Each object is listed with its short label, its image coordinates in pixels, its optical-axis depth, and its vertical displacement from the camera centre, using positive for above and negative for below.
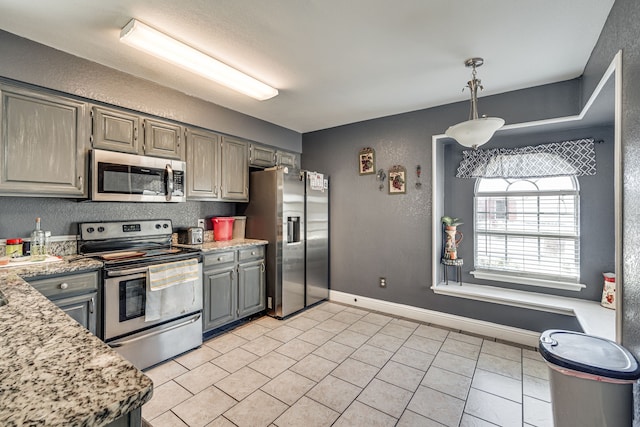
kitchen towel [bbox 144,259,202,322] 2.50 -0.68
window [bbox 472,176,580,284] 3.04 -0.16
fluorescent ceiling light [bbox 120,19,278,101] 1.98 +1.20
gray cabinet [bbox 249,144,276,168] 3.84 +0.79
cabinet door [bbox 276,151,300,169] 4.31 +0.83
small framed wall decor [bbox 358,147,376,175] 3.96 +0.72
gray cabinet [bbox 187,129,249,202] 3.19 +0.54
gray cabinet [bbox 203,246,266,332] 3.03 -0.78
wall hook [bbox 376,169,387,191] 3.88 +0.49
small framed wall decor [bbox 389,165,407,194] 3.70 +0.44
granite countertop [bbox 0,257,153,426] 0.56 -0.37
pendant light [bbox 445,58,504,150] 2.15 +0.64
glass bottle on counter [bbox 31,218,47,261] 2.32 -0.23
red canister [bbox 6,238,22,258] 2.19 -0.25
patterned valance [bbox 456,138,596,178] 2.88 +0.57
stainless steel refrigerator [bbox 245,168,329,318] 3.60 -0.22
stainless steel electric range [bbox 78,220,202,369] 2.32 -0.65
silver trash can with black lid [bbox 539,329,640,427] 1.35 -0.80
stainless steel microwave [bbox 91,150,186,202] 2.47 +0.33
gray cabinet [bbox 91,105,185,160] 2.50 +0.74
